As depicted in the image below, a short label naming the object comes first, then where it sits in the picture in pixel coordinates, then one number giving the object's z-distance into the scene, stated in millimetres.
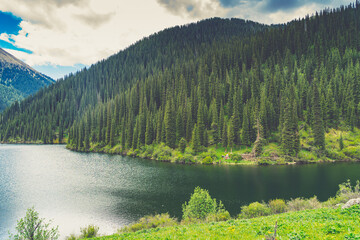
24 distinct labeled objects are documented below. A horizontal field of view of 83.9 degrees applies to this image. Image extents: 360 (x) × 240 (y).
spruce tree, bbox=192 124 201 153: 89750
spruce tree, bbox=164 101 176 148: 100188
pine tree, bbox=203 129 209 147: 94388
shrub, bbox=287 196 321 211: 29488
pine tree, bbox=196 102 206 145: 95125
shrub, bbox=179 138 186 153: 93206
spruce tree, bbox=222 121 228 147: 90619
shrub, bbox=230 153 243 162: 80250
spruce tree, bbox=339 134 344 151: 81188
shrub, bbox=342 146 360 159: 77069
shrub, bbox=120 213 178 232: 26875
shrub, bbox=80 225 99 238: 25478
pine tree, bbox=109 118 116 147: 123700
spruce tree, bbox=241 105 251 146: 89812
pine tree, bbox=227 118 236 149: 88725
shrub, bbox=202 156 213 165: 81562
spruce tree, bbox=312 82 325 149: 82056
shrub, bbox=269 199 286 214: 30444
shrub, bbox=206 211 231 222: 26945
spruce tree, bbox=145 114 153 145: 107900
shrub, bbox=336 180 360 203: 28427
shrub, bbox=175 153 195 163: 85075
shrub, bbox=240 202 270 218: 28841
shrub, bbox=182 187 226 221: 29031
